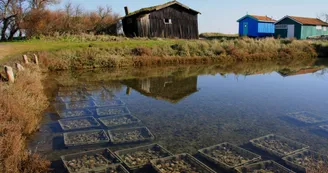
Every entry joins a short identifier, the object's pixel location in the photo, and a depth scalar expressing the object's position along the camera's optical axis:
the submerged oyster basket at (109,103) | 10.52
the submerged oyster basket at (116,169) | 5.54
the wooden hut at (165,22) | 29.11
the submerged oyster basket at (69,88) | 13.29
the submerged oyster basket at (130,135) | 7.09
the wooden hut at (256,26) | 41.59
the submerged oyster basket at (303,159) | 5.71
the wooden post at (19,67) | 11.32
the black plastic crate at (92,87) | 13.48
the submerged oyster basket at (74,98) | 11.10
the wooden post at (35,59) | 16.80
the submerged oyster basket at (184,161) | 5.61
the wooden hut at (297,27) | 40.19
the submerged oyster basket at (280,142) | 6.35
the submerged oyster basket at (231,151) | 5.84
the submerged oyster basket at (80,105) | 10.10
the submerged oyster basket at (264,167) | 5.61
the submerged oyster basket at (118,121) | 8.23
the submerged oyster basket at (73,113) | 9.12
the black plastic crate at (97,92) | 12.31
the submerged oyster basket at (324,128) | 7.92
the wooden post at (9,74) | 9.16
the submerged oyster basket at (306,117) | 8.70
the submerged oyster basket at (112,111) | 9.35
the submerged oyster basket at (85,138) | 6.85
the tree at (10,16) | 29.47
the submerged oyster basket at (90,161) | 5.55
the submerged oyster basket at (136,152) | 5.80
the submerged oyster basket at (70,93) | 12.21
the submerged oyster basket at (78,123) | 7.97
